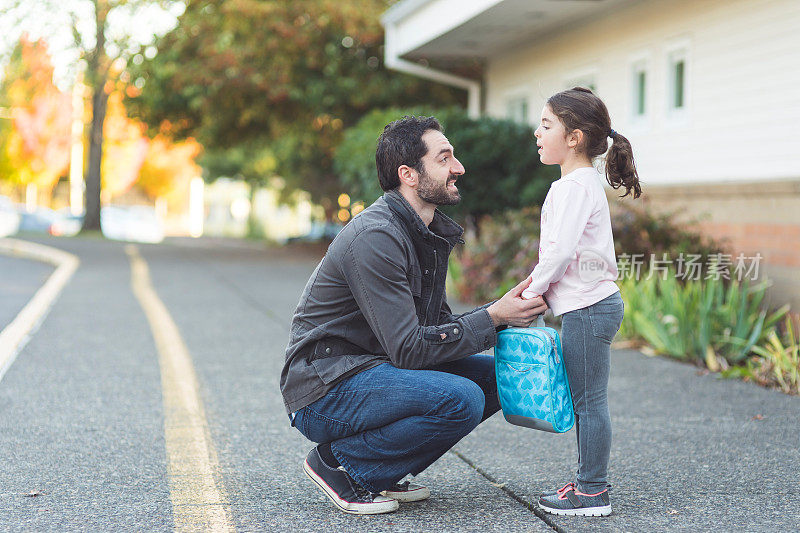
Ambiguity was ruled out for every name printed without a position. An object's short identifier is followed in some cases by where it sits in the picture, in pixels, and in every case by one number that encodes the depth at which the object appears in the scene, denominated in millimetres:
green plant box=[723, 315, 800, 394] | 6551
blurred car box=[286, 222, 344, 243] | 26605
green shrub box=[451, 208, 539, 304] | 9875
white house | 8727
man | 3693
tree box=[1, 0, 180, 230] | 27719
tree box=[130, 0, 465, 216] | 16938
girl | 3699
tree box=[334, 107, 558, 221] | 12648
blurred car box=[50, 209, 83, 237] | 37688
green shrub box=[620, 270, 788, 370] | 7484
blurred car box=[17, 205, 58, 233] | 37656
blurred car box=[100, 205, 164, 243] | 40312
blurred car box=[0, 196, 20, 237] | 38219
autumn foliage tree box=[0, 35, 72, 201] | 46375
